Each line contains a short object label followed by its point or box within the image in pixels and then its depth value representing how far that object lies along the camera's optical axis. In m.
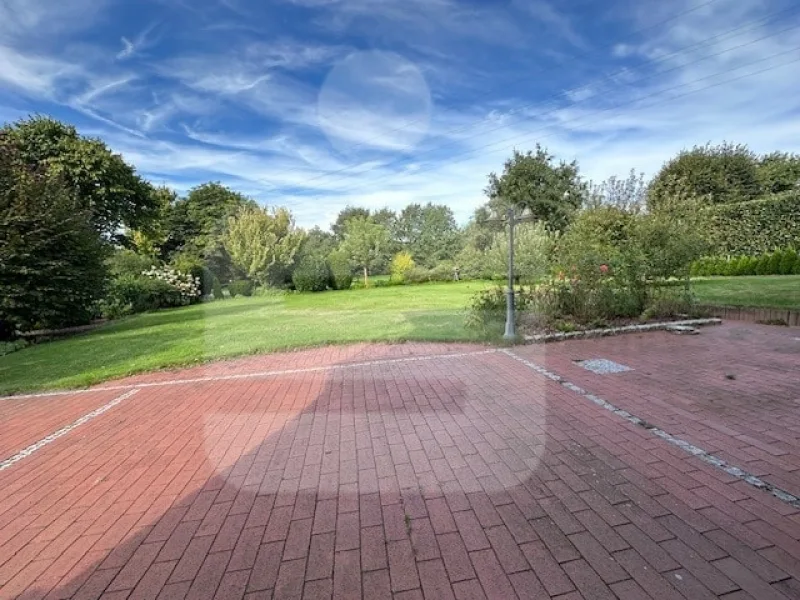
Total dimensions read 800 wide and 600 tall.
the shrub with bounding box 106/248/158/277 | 17.62
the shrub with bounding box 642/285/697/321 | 7.49
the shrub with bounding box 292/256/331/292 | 24.05
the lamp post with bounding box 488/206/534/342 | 6.57
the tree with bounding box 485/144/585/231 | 28.00
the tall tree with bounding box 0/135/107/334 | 8.90
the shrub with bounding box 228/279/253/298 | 23.00
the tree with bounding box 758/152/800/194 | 23.81
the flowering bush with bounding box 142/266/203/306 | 18.27
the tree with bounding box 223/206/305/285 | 22.81
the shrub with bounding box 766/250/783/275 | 12.52
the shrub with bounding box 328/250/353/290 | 25.42
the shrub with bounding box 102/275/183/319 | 14.50
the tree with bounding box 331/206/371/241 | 54.33
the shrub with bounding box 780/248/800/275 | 12.20
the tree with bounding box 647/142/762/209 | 22.53
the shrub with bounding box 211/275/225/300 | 22.67
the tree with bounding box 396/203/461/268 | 36.06
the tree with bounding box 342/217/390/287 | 28.94
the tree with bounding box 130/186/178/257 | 22.11
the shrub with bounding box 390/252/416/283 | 27.43
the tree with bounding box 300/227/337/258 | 26.59
